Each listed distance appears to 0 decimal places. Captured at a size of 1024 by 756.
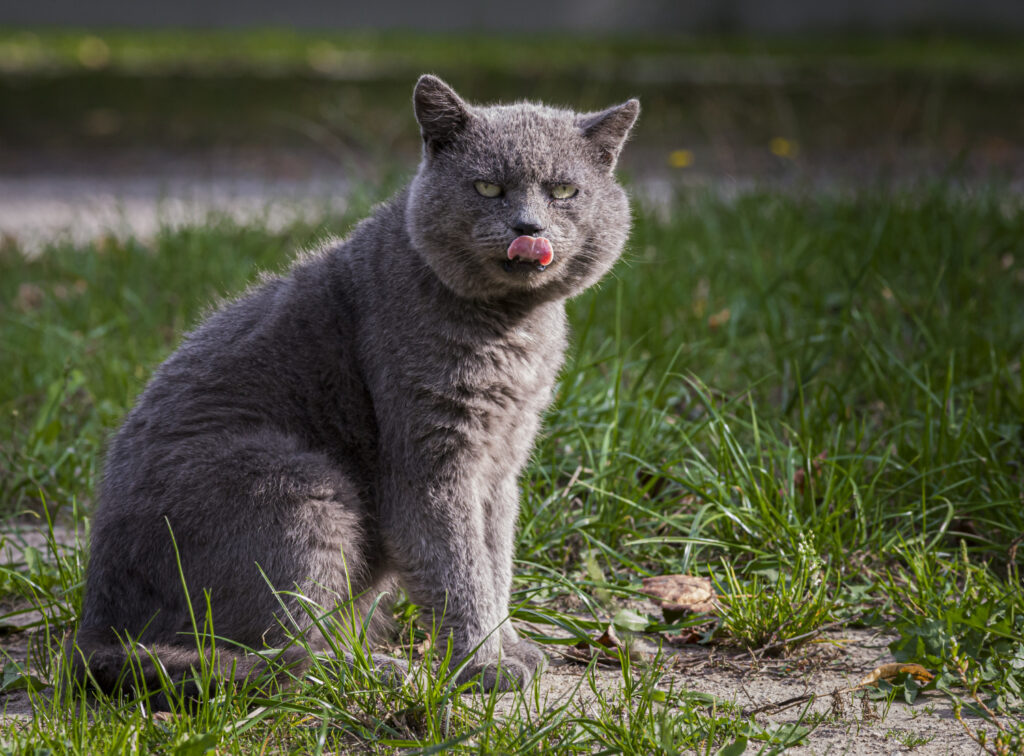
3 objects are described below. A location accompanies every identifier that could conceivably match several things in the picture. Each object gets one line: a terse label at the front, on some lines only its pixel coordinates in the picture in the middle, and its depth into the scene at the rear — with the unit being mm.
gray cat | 4613
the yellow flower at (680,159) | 11000
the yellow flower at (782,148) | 11133
